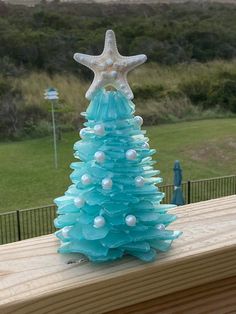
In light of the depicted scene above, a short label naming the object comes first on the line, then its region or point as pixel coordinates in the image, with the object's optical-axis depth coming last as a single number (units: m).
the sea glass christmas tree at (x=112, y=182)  0.34
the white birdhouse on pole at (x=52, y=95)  4.42
